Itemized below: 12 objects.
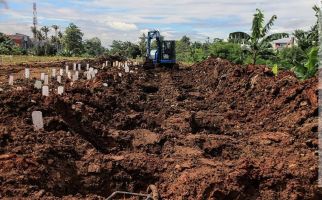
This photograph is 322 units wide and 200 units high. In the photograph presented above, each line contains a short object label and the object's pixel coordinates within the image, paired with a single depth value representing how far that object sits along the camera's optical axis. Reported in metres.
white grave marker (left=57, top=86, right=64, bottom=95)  10.51
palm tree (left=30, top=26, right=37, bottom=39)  80.44
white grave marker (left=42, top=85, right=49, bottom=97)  9.50
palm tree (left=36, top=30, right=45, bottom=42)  84.64
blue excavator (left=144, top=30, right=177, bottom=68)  29.91
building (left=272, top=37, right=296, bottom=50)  39.44
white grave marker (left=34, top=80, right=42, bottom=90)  10.92
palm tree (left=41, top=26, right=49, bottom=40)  91.62
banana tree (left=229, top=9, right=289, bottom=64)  23.84
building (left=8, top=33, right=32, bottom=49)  106.18
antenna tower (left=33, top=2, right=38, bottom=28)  77.75
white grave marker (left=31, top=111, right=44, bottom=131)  7.51
